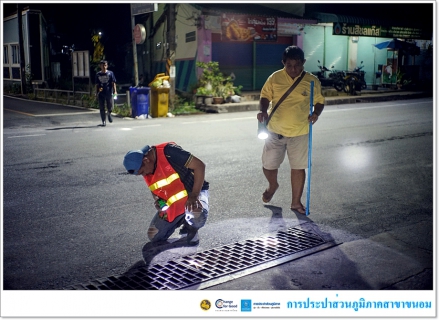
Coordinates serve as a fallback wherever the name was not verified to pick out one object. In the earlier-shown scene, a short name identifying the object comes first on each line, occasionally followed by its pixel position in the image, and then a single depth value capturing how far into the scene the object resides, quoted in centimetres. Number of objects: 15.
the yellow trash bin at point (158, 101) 1469
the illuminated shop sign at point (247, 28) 2022
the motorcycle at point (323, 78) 2241
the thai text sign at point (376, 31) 2260
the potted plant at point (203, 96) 1688
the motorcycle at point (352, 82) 2177
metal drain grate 350
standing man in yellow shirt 501
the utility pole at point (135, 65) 1662
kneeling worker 383
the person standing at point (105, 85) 1268
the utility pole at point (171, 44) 1644
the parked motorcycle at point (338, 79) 2208
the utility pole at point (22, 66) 2318
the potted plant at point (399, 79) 2489
